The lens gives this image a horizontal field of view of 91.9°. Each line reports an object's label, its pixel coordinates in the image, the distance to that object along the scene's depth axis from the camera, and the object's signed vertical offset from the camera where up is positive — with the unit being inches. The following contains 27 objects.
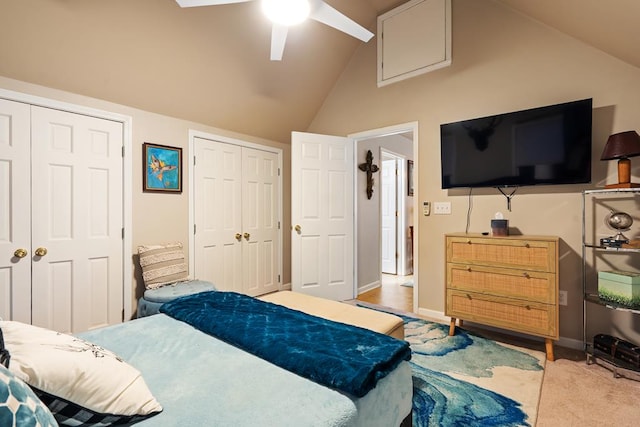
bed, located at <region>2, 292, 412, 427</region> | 36.2 -23.6
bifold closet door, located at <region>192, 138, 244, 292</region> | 139.3 -0.5
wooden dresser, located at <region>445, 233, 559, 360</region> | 93.4 -22.7
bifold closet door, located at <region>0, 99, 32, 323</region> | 92.9 +0.9
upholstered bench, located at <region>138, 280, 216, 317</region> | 106.9 -28.5
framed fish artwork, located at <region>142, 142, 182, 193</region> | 122.7 +18.3
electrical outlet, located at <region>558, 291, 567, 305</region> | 104.4 -28.7
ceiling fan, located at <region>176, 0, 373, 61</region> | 73.9 +50.5
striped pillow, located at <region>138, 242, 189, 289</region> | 116.3 -20.1
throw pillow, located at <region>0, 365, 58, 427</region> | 23.4 -15.3
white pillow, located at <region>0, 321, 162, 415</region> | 31.5 -17.6
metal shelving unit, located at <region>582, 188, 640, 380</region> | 83.8 -25.6
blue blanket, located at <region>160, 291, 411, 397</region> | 43.7 -22.2
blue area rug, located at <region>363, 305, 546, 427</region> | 68.0 -44.7
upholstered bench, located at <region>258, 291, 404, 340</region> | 75.1 -26.6
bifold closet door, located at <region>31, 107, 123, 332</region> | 99.4 -2.4
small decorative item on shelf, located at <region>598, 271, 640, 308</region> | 83.4 -20.8
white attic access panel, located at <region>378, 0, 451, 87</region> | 128.3 +76.4
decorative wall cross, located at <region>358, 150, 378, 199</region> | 176.2 +24.7
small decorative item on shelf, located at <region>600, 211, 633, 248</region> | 87.2 -3.9
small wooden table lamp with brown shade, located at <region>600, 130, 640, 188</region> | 84.6 +17.1
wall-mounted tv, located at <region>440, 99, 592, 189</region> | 97.9 +22.9
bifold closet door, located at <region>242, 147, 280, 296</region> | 157.6 -4.1
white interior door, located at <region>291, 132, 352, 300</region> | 151.9 -1.1
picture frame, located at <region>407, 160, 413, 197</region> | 231.3 +27.3
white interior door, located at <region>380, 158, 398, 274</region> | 229.3 -3.2
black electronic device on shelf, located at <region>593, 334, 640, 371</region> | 82.3 -38.2
